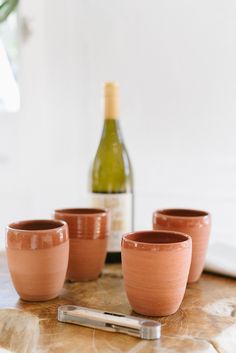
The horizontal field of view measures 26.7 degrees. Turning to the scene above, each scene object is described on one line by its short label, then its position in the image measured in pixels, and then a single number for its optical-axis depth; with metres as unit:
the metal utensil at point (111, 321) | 0.65
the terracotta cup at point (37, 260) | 0.78
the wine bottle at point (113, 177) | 1.07
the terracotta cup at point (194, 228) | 0.89
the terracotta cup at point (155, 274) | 0.72
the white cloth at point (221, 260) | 0.95
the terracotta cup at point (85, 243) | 0.92
